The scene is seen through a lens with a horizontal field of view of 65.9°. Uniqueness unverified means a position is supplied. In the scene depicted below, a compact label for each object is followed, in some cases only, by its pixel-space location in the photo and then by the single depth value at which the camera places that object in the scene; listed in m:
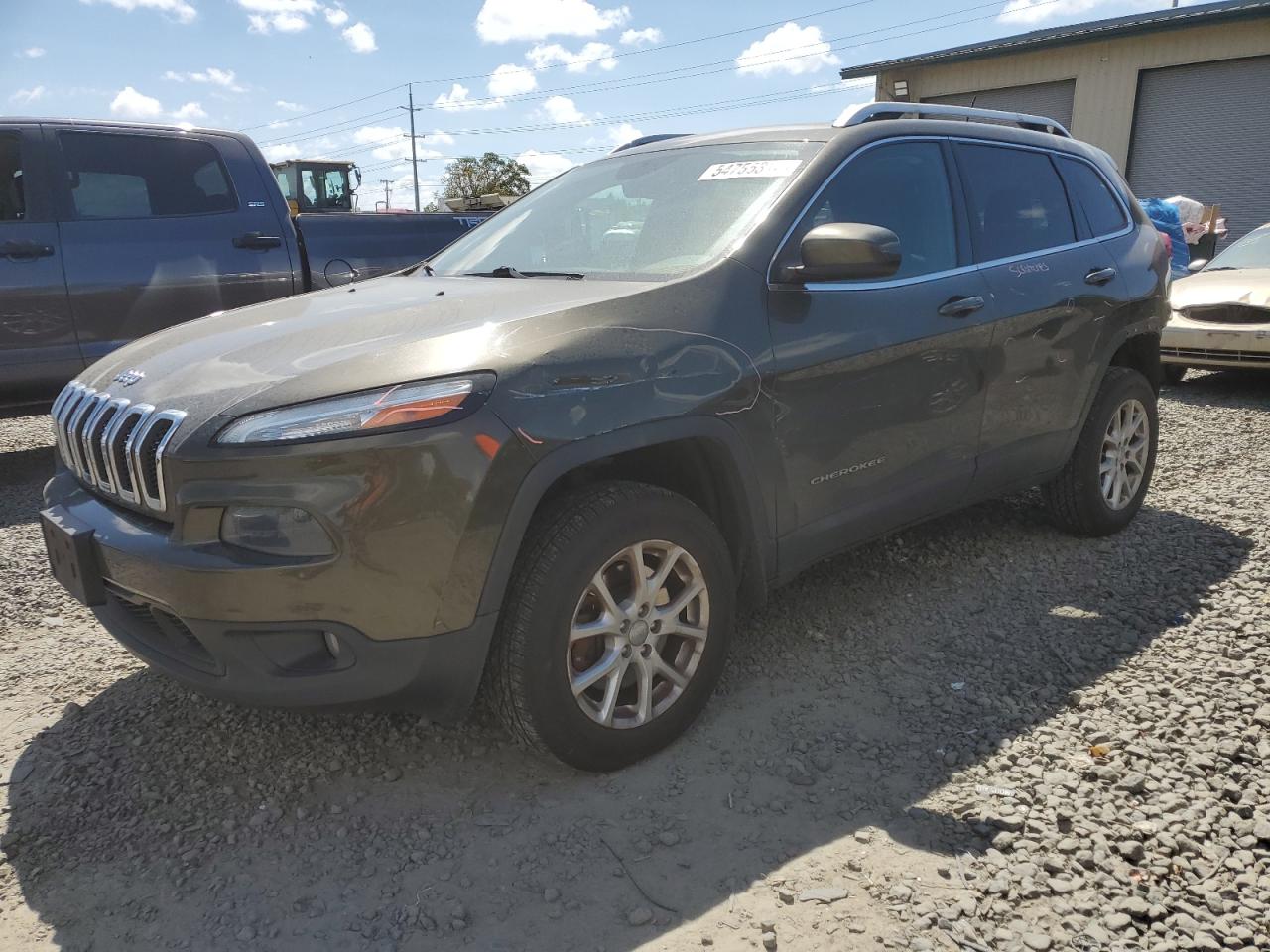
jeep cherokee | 2.22
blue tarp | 11.31
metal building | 16.50
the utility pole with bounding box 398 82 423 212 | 69.86
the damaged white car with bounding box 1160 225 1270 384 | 7.49
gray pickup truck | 5.46
